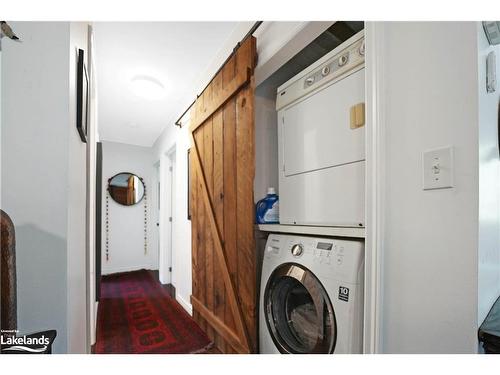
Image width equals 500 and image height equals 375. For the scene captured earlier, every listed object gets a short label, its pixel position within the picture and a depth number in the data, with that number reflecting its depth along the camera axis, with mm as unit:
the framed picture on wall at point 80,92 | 879
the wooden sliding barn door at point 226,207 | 1324
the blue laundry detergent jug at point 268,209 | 1425
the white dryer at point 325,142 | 964
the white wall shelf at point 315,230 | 921
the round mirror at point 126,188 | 4051
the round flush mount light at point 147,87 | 2107
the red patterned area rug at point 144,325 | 1771
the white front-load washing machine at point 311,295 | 881
